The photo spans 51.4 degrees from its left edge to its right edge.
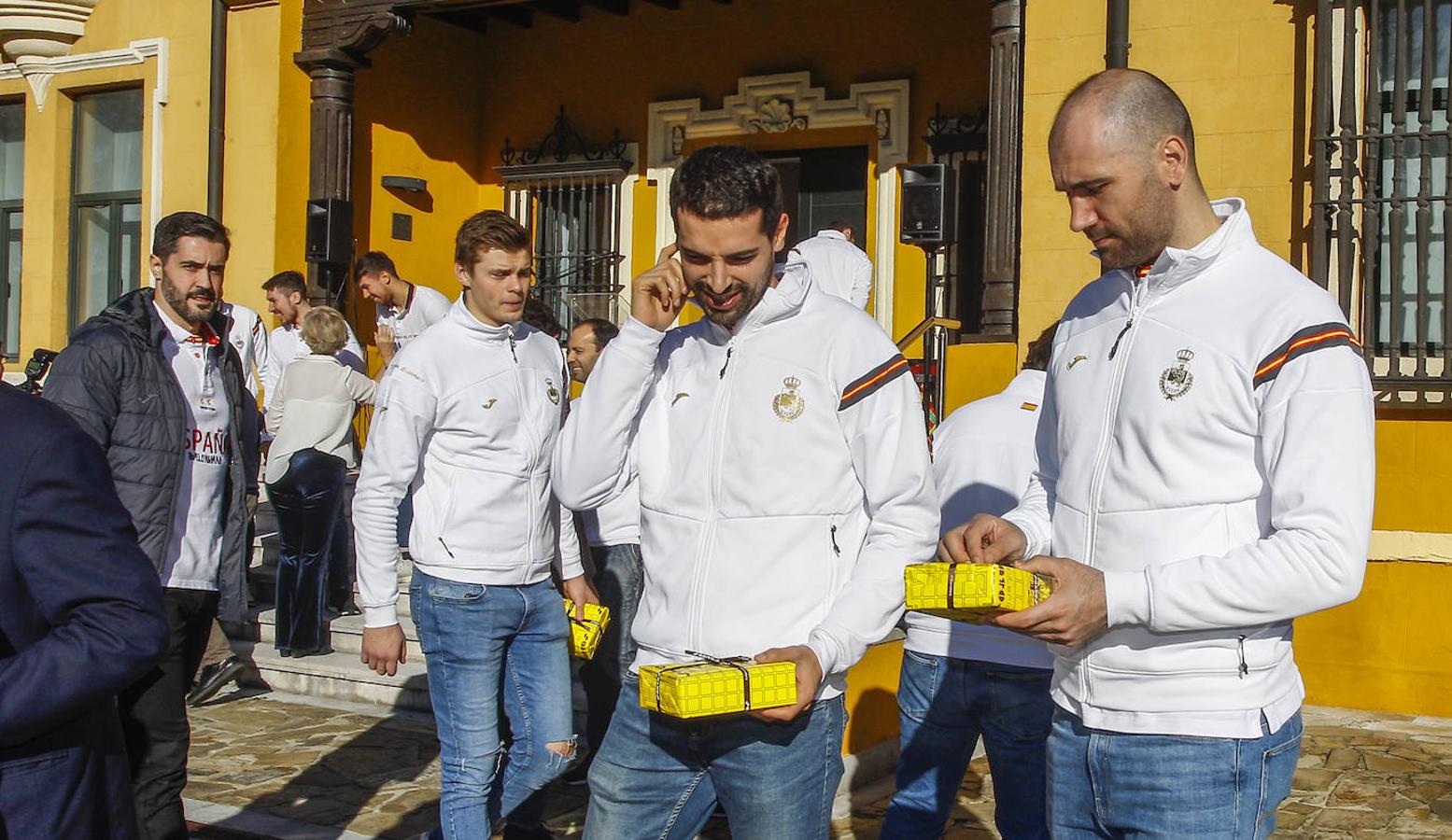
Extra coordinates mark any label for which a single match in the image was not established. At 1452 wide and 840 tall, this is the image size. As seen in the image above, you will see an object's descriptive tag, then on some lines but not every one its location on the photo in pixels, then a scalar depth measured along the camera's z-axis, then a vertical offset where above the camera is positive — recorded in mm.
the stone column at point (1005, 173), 9695 +1564
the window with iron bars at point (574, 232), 13539 +1593
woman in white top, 8422 -388
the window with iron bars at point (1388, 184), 8180 +1322
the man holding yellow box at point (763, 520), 3000 -221
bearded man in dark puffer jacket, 4562 -142
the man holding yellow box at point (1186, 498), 2418 -133
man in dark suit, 2309 -345
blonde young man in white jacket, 4629 -409
